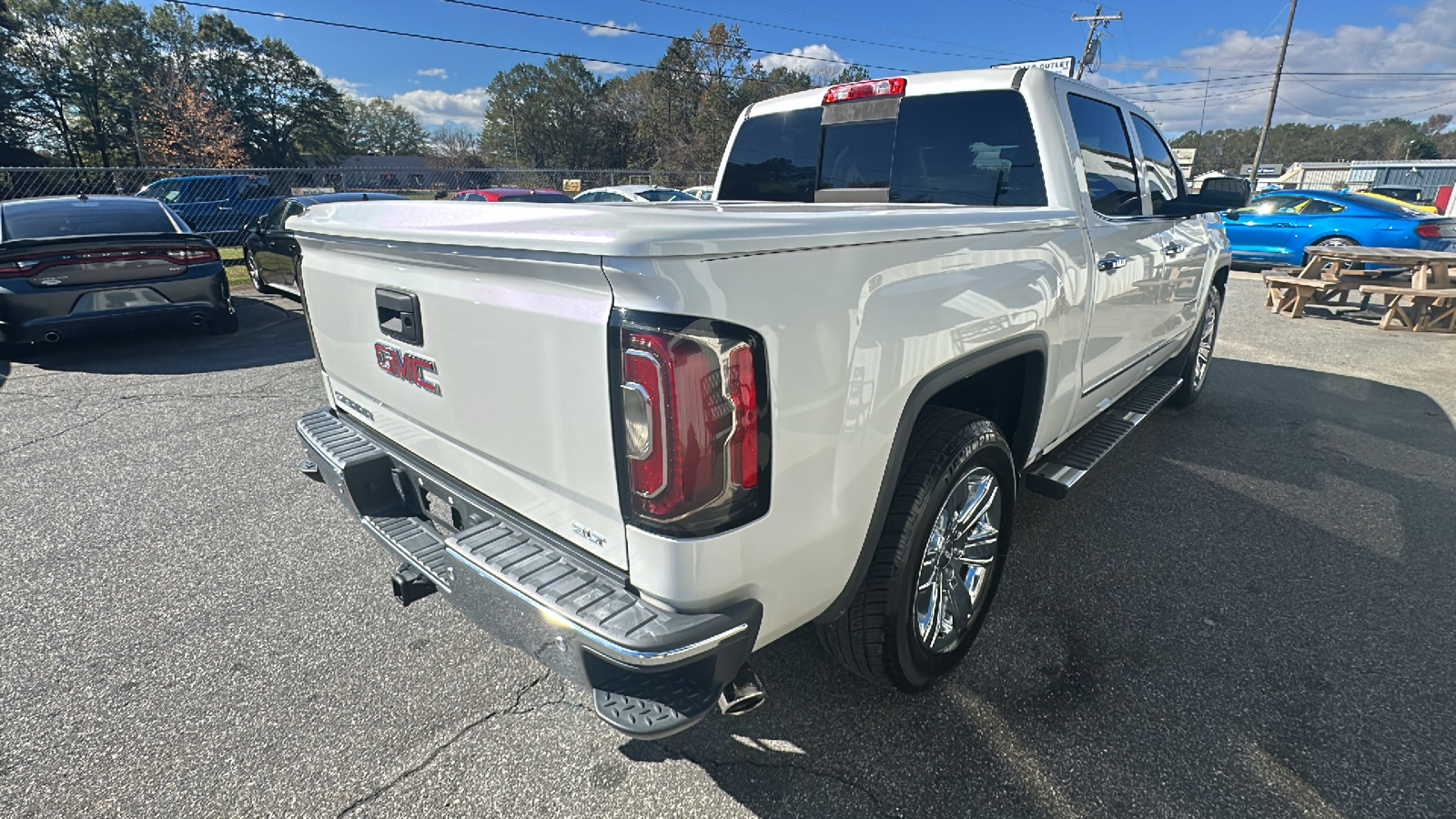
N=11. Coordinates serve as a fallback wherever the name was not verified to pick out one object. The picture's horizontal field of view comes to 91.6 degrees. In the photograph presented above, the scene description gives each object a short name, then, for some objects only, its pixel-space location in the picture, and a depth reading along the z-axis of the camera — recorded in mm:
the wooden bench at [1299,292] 9352
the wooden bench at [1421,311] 8734
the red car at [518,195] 12512
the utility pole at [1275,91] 29062
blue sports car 11008
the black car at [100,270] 6066
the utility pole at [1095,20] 35594
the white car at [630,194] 14026
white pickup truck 1441
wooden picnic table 8719
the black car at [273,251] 9320
